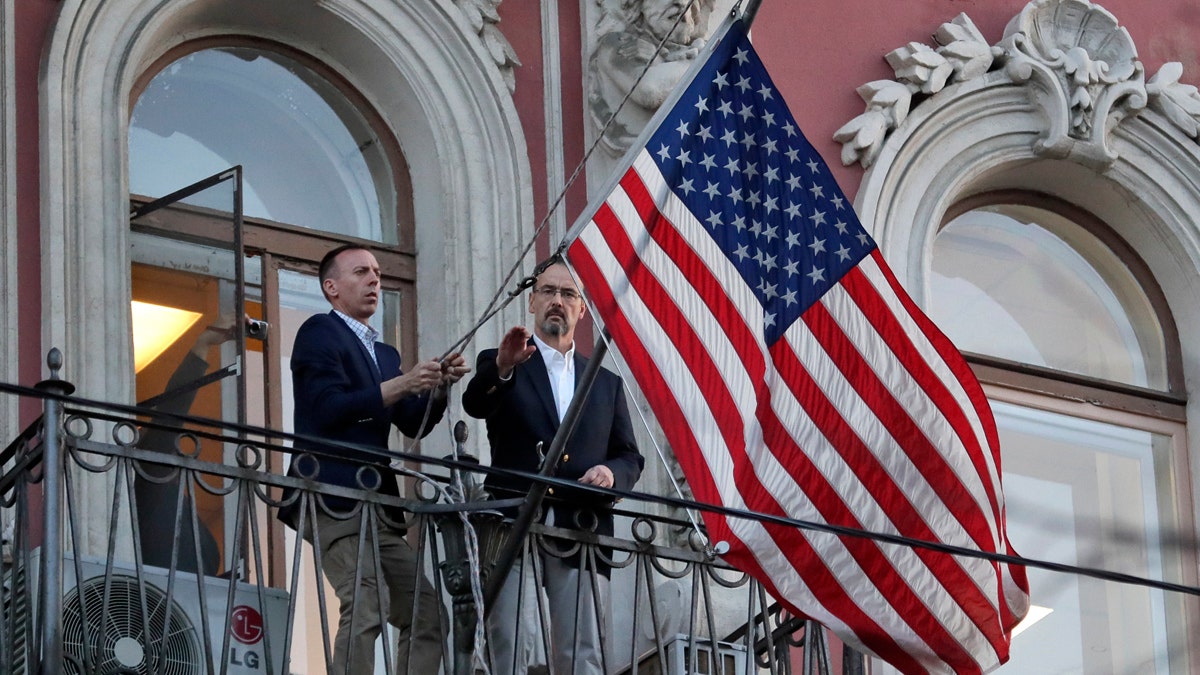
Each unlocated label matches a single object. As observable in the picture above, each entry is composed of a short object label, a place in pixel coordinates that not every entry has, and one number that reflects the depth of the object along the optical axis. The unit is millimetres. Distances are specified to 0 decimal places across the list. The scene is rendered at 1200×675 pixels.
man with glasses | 16550
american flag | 16024
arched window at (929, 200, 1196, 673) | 22293
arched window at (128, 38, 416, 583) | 18377
